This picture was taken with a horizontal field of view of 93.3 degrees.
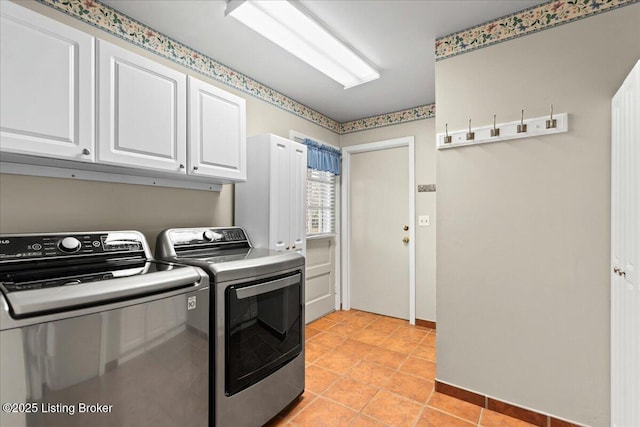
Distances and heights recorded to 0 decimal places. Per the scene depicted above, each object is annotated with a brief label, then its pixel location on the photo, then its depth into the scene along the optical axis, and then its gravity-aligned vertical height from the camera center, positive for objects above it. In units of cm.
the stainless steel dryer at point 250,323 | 155 -64
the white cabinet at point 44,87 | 125 +56
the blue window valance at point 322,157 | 350 +68
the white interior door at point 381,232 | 366 -25
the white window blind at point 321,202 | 365 +13
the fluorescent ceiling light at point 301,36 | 179 +120
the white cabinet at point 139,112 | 154 +56
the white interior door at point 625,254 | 122 -19
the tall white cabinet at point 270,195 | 245 +15
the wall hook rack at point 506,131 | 177 +52
